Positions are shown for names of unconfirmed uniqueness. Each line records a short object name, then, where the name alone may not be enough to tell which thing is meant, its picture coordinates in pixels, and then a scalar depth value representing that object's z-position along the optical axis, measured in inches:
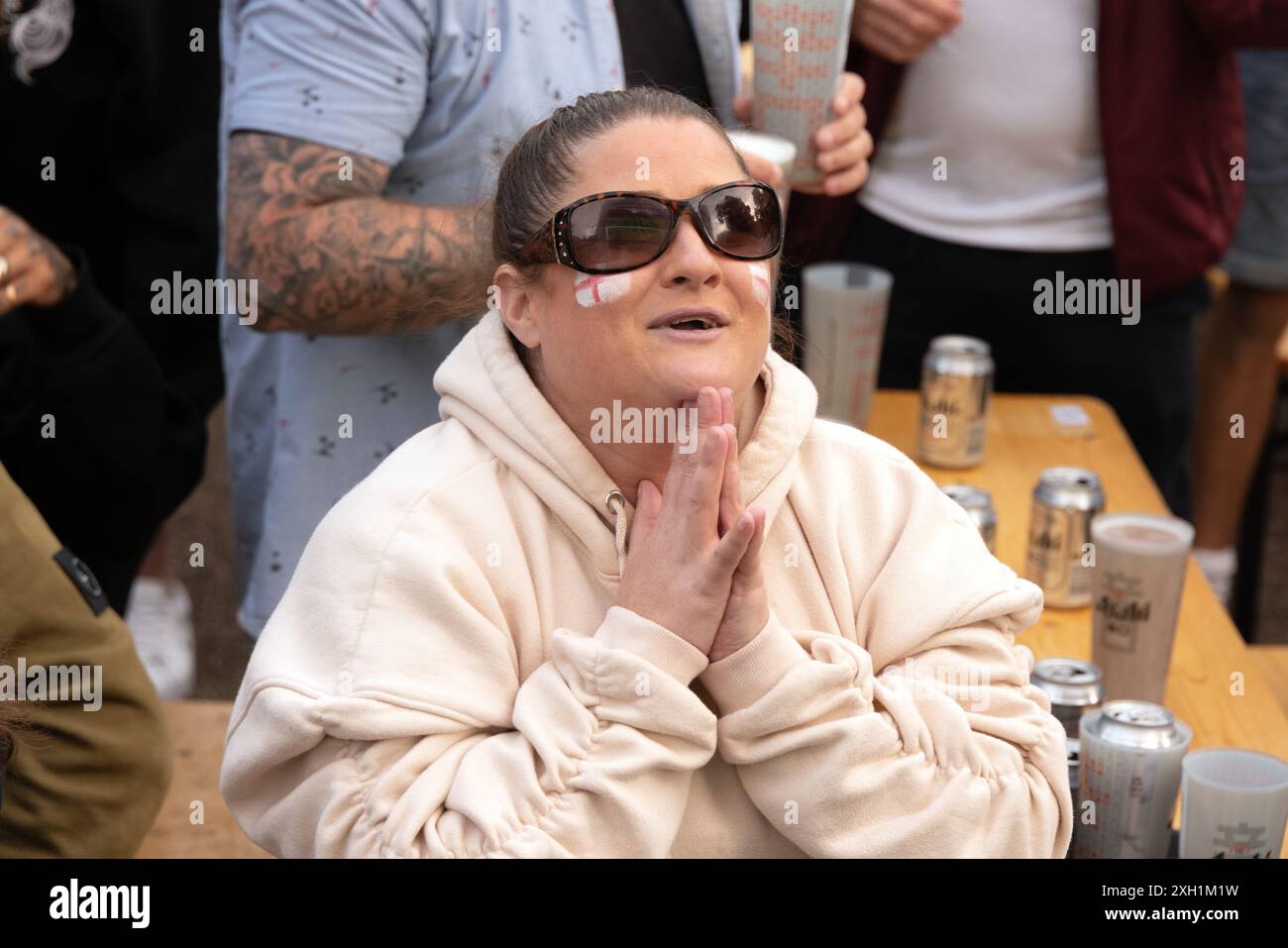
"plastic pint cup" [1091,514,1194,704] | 85.8
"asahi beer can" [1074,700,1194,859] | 67.9
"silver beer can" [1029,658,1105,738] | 74.2
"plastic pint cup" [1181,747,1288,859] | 65.8
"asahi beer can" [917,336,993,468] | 112.1
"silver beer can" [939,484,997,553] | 92.2
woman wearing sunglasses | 55.0
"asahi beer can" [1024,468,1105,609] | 93.7
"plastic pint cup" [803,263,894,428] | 114.6
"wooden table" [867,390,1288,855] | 85.0
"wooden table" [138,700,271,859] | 85.3
